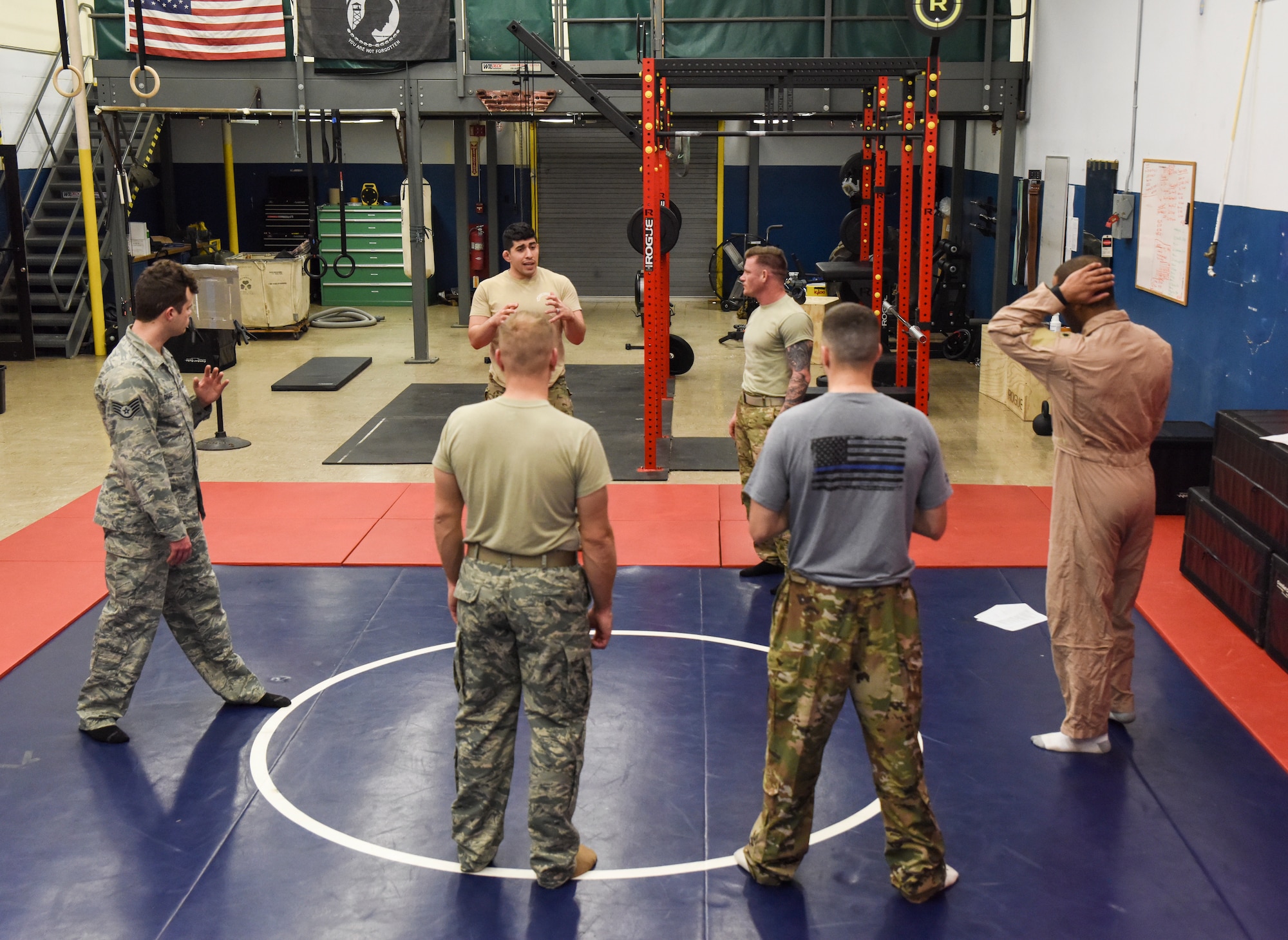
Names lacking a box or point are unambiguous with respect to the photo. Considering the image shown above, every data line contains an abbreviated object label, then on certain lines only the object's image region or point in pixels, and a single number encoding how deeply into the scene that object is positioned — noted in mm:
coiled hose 16441
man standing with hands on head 4344
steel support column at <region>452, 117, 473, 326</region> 16125
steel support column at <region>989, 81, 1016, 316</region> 12469
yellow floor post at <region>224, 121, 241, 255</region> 18641
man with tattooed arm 6156
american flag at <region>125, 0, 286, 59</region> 12719
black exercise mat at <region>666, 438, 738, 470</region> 9109
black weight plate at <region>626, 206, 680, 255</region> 8969
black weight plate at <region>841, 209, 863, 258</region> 11812
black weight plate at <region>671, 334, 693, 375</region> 12547
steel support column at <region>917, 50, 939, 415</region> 8422
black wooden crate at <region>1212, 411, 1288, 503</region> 5570
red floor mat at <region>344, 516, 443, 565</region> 6992
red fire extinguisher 17891
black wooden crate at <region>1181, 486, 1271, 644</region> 5695
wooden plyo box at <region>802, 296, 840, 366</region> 13156
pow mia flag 12680
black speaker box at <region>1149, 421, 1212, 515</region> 7641
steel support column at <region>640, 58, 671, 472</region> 8109
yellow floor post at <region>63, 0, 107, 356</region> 13383
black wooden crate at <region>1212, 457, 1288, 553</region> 5547
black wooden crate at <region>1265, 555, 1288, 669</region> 5438
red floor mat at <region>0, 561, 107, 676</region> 5785
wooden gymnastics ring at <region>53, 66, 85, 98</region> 11328
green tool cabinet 18125
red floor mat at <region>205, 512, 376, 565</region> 7035
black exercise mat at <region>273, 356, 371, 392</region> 12094
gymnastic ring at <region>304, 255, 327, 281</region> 11555
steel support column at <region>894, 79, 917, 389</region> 8578
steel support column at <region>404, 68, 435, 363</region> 12961
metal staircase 13742
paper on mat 6031
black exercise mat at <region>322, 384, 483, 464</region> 9414
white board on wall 8453
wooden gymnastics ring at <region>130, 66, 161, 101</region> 12061
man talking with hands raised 6648
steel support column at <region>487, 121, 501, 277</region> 17359
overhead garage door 19219
